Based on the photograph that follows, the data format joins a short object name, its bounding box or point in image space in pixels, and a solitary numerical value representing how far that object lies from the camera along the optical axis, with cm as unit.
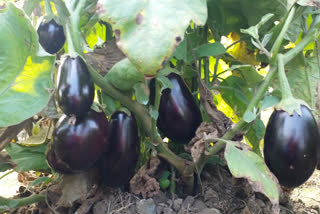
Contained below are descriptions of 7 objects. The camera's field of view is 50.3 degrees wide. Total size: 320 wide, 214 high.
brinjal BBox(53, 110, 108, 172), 77
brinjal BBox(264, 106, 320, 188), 71
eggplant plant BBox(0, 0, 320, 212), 63
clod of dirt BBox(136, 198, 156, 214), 85
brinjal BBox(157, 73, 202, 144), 89
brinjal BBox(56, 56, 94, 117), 69
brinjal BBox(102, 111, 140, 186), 87
